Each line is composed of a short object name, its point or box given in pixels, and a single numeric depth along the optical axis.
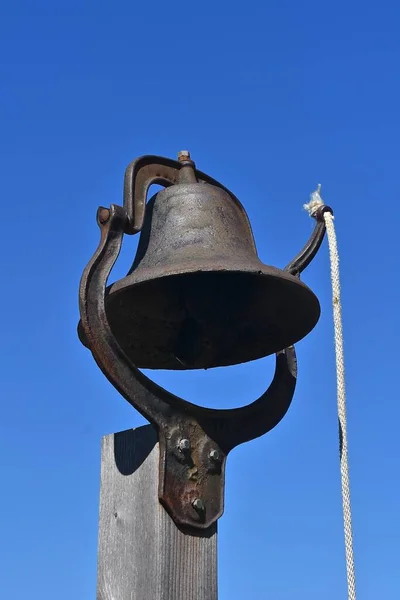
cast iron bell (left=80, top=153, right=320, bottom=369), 3.07
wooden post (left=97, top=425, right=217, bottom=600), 2.57
